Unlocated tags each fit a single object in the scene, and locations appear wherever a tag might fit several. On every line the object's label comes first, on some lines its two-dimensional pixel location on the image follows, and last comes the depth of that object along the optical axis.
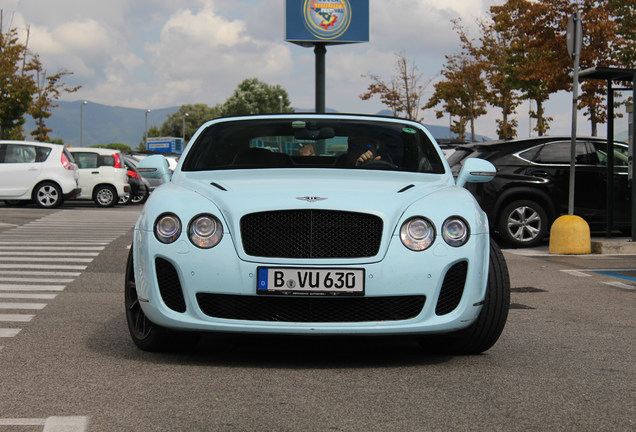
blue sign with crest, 32.50
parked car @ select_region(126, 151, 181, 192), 29.55
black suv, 14.36
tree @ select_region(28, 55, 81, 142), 51.09
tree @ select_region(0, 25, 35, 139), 42.62
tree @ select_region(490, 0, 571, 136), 28.64
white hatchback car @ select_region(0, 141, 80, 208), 23.92
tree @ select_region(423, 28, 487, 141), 43.59
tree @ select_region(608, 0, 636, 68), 25.92
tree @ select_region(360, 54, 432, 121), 50.38
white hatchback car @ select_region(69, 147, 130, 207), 26.33
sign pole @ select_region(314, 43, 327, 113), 30.84
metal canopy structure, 13.81
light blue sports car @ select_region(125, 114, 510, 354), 4.99
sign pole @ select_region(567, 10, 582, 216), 13.44
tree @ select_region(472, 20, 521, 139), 40.31
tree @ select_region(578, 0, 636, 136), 27.61
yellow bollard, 13.27
